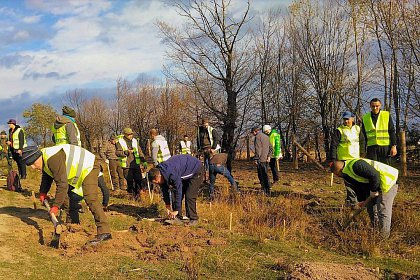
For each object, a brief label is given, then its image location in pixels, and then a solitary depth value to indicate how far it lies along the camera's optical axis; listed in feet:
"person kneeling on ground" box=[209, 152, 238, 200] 29.81
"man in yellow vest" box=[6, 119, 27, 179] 34.78
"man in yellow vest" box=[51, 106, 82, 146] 24.40
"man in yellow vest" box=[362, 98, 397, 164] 24.44
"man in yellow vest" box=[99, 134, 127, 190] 36.24
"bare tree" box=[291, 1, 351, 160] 72.54
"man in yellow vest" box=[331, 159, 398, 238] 18.69
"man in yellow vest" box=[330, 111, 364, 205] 25.30
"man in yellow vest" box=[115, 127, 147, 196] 33.06
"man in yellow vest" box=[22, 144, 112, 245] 17.02
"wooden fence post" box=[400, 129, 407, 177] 38.91
